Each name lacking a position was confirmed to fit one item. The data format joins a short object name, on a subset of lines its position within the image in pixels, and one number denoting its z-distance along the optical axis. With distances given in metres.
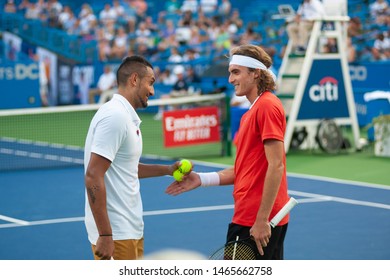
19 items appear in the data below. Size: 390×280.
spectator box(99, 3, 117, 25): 34.90
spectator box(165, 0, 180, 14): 36.34
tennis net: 17.40
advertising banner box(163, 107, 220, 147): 17.23
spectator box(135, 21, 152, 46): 32.62
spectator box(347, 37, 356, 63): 23.89
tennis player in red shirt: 5.62
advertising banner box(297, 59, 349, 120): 17.67
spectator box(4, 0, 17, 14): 35.19
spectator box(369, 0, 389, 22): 28.20
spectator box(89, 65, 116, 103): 28.15
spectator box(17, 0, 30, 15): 35.74
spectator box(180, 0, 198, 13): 35.50
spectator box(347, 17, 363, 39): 27.56
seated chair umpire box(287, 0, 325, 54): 17.66
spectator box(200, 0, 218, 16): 35.16
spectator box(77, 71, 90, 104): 30.77
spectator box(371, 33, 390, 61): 24.28
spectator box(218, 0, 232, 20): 34.72
